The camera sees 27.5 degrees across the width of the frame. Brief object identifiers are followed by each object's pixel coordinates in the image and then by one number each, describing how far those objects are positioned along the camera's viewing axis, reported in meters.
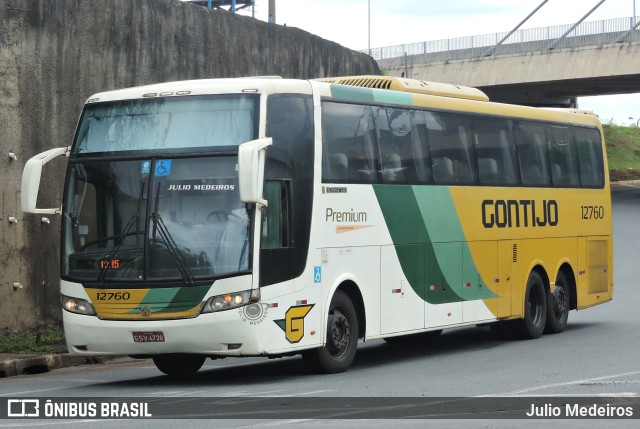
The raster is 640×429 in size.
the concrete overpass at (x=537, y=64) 55.31
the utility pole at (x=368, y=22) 88.04
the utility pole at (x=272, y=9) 45.34
